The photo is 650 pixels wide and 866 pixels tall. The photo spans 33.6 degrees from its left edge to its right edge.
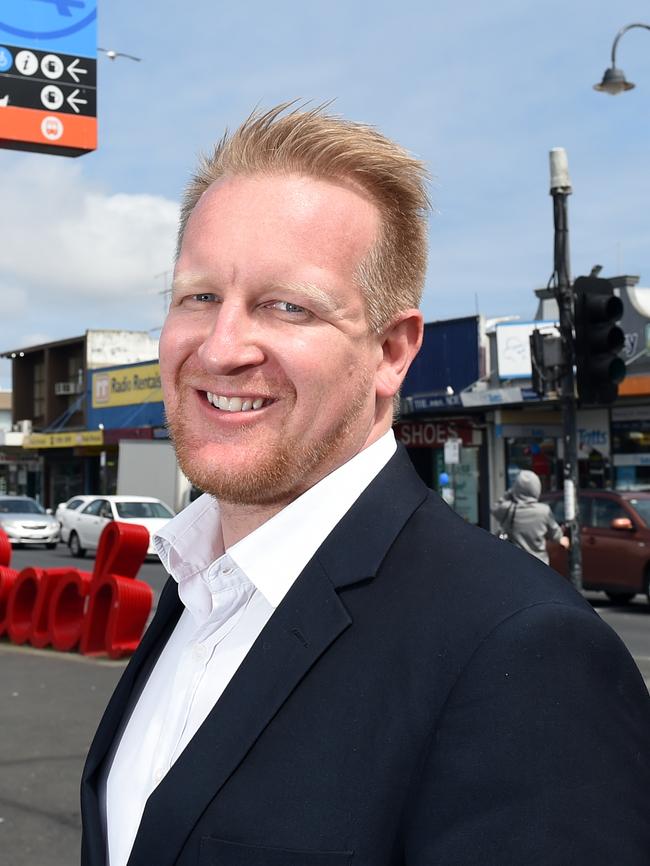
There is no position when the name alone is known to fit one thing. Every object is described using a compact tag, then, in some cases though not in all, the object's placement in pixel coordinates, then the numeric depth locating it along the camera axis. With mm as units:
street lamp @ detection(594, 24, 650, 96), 13422
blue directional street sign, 9281
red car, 14086
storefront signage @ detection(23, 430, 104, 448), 40844
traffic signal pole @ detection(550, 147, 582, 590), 9227
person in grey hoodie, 10625
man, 1249
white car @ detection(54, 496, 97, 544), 26312
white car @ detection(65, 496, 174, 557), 24594
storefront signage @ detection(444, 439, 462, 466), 22812
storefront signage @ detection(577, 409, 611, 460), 23797
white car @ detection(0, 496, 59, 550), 28047
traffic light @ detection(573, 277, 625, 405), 8664
